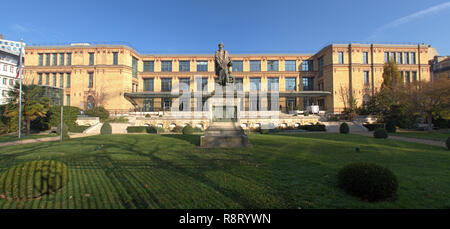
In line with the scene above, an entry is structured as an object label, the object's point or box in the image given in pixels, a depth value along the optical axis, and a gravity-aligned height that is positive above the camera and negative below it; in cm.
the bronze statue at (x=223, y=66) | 1096 +290
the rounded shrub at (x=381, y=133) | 1666 -142
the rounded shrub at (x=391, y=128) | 2310 -131
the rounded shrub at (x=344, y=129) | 2222 -136
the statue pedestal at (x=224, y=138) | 1027 -110
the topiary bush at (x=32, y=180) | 396 -133
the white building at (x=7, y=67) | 5072 +1373
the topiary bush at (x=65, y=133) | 1625 -134
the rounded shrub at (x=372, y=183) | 379 -132
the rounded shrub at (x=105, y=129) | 2152 -128
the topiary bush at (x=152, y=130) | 2492 -162
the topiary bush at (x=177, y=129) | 2637 -161
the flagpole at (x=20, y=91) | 1685 +247
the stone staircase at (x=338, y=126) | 2686 -141
